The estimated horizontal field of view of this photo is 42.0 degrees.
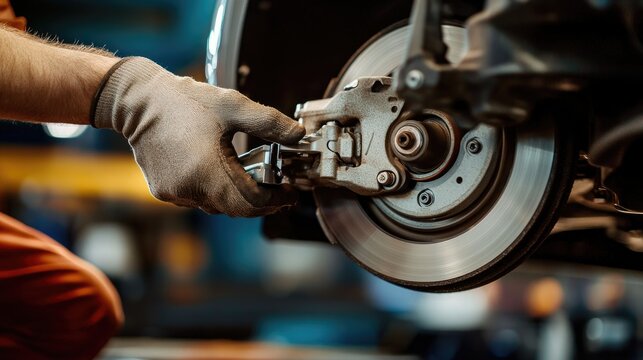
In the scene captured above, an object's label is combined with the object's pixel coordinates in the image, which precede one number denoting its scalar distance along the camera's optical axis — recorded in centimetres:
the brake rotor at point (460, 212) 92
